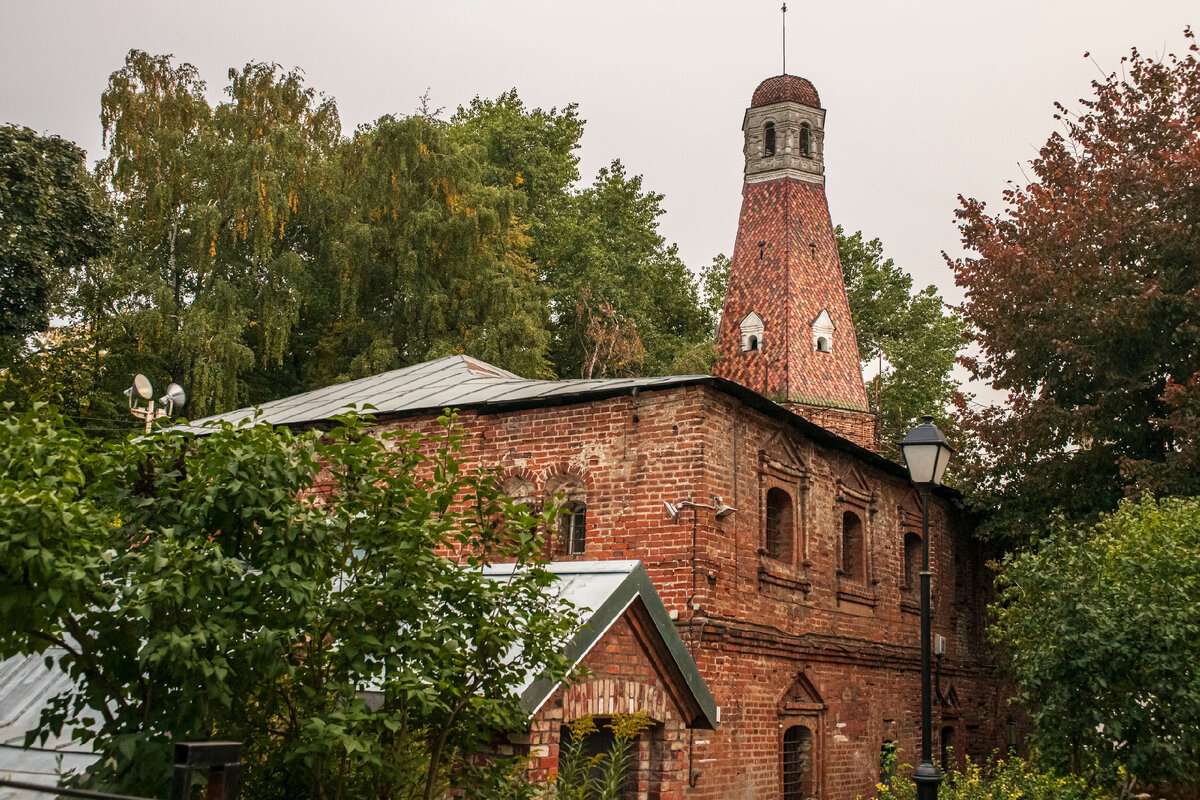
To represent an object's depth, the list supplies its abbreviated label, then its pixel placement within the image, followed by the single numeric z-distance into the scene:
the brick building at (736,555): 12.76
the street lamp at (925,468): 9.24
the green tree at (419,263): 26.08
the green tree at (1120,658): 10.50
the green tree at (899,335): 37.19
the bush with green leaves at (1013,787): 11.33
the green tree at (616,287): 30.77
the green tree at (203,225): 24.30
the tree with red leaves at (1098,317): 17.45
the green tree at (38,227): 21.28
